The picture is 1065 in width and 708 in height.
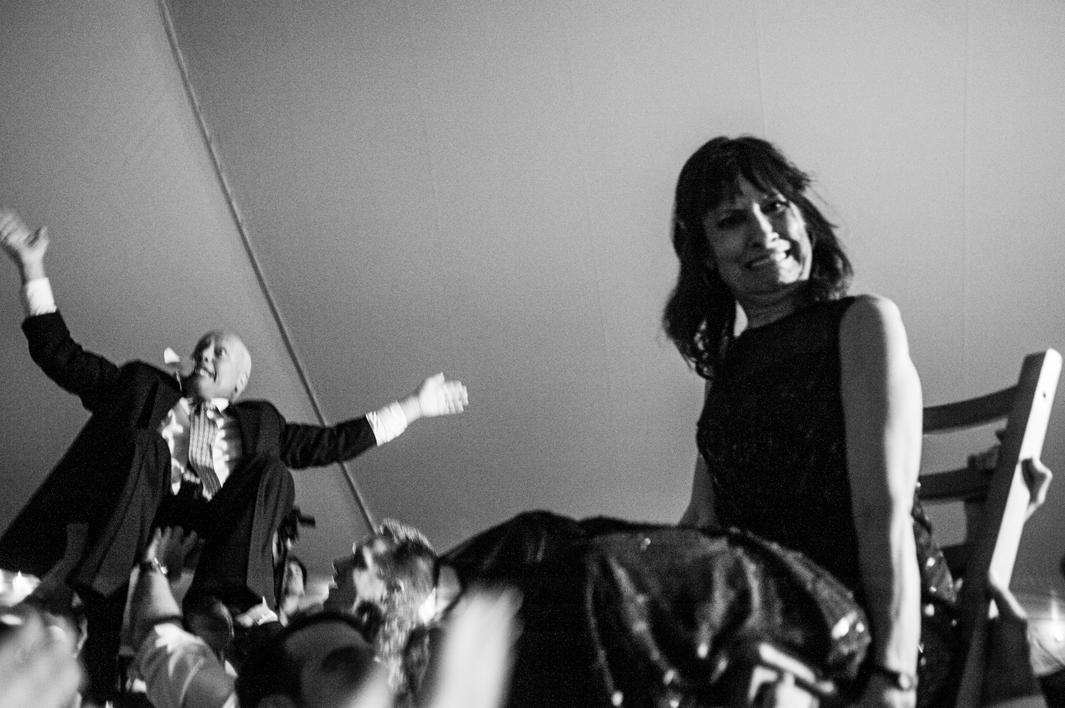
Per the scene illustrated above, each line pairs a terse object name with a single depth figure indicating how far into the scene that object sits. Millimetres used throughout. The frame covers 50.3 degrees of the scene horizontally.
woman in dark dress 885
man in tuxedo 1870
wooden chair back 961
